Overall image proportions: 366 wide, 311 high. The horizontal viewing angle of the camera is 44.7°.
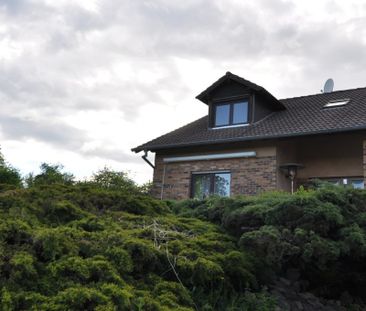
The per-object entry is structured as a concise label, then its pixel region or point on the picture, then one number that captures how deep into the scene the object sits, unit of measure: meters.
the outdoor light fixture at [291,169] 12.08
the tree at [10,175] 14.63
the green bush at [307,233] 4.83
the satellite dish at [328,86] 17.10
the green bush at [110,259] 3.36
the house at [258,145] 12.38
